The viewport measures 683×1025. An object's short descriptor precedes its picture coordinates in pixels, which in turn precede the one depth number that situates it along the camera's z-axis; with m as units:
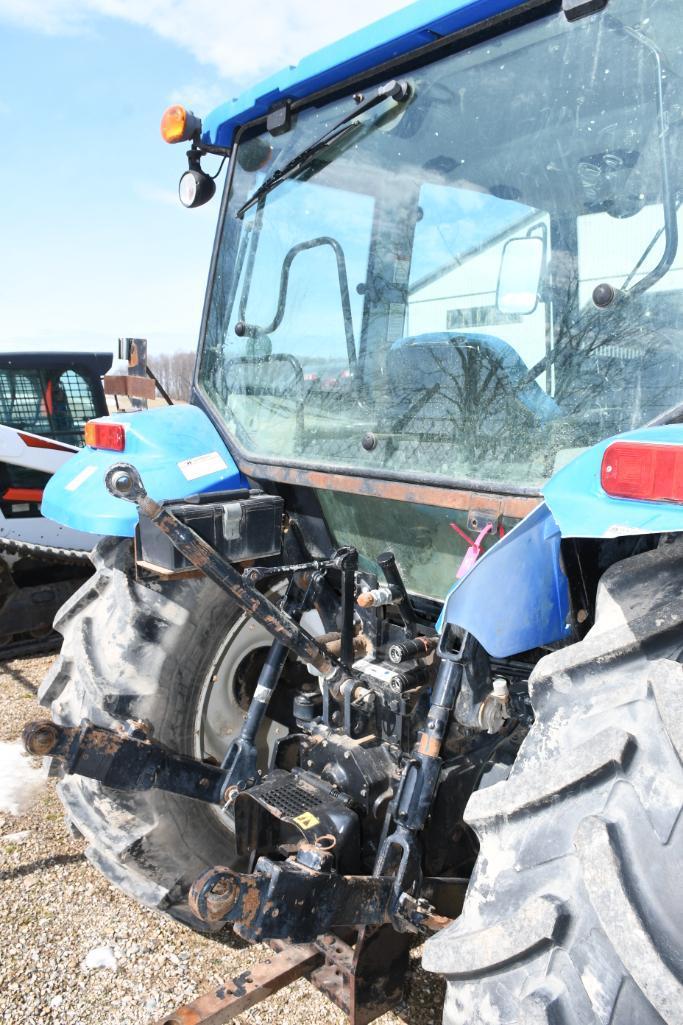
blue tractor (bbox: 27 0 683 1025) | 1.32
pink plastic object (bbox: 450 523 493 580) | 1.81
